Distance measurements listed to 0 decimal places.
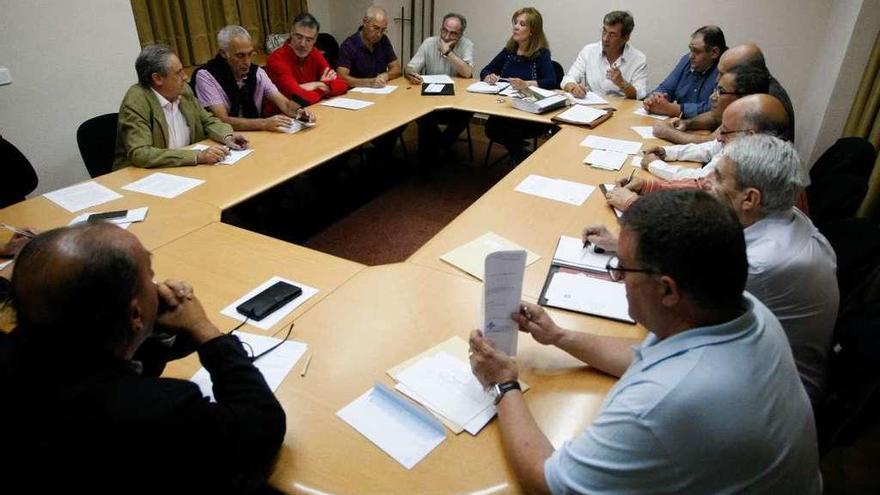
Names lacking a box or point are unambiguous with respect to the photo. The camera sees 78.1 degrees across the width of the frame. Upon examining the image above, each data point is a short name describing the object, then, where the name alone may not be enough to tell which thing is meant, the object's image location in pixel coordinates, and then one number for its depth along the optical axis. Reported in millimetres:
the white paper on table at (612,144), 3004
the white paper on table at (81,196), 2196
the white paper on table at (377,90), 4064
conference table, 1083
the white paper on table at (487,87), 4117
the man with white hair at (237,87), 3111
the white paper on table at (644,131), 3245
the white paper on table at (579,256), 1833
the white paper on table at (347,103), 3666
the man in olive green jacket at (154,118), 2559
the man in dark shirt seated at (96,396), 864
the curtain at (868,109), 3358
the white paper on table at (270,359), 1281
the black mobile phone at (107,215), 2064
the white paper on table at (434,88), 4082
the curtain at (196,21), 4223
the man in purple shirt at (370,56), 4230
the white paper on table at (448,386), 1204
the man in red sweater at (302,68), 3760
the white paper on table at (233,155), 2695
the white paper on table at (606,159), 2760
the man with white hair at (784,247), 1416
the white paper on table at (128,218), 2061
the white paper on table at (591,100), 3873
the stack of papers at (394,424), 1108
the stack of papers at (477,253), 1799
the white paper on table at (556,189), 2379
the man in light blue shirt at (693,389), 847
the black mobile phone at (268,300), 1528
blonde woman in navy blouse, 4188
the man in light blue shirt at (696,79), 3504
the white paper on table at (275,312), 1509
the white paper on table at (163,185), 2332
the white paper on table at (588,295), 1582
